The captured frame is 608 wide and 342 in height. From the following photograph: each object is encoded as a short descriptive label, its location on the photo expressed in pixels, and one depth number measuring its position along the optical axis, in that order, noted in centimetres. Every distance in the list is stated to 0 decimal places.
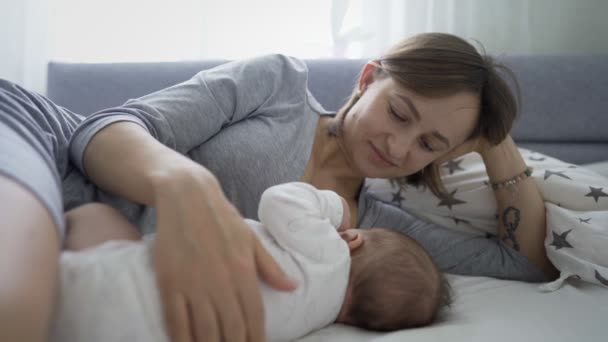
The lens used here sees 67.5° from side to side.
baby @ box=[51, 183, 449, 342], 58
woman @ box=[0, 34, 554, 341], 59
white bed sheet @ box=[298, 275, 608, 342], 91
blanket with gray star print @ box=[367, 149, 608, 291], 122
